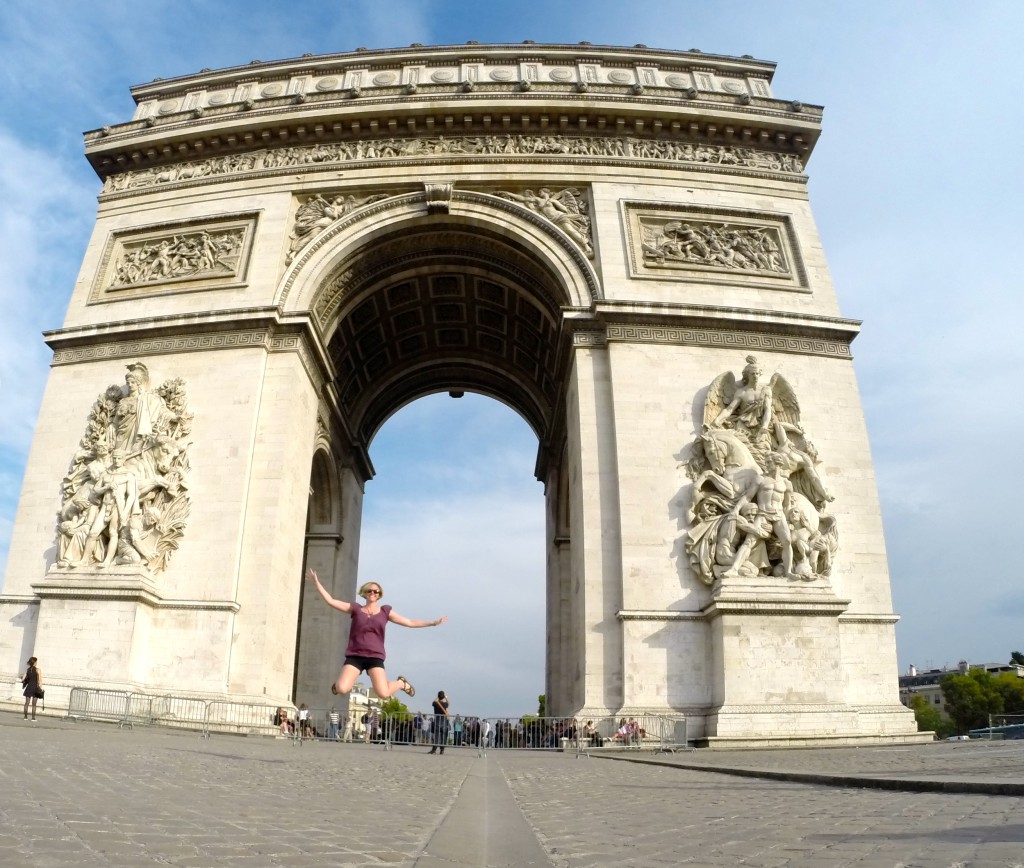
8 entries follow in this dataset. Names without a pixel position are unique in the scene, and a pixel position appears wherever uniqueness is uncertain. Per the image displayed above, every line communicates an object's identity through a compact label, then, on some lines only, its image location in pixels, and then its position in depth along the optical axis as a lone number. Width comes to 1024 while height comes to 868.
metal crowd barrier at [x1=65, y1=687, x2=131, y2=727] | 12.47
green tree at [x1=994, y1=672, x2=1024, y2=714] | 52.22
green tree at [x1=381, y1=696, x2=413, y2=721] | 78.25
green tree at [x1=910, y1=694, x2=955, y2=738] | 57.22
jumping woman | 6.38
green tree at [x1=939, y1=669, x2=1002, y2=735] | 51.94
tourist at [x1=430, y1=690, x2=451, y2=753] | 11.41
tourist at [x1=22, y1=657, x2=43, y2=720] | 11.69
